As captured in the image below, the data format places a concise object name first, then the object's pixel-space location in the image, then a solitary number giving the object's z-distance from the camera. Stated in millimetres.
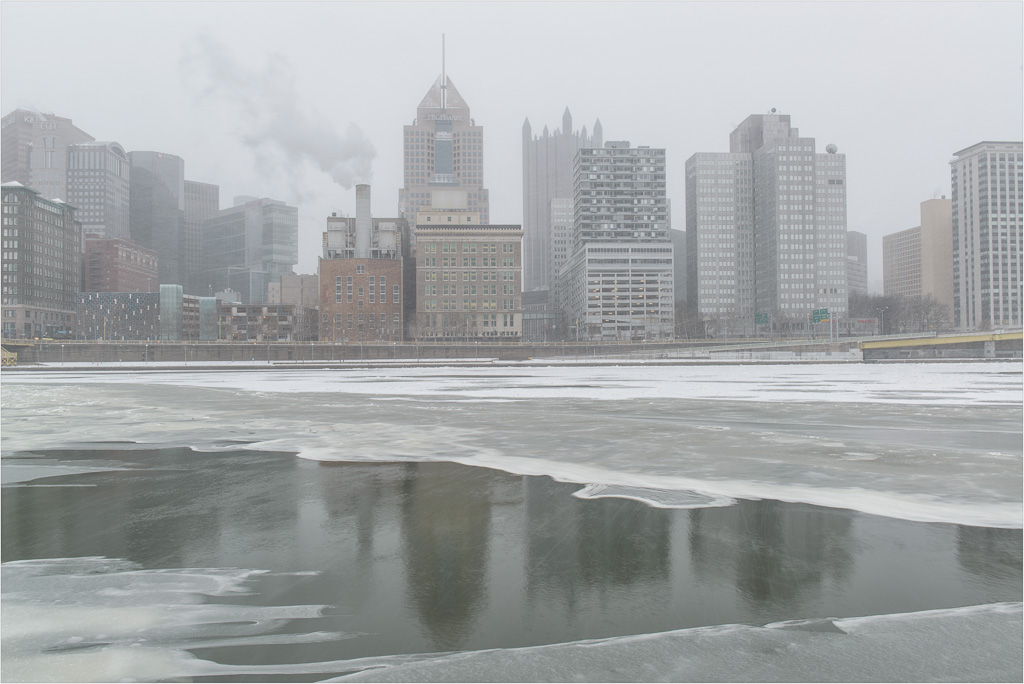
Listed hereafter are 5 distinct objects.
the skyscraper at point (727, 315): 184238
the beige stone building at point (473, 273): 159750
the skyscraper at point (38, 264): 164375
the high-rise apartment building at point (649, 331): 195350
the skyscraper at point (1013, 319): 189175
